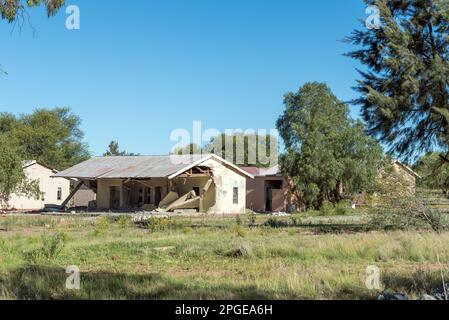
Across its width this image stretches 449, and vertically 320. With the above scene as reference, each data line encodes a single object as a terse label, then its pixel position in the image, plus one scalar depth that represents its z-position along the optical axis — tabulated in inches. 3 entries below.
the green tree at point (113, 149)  4644.2
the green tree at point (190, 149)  3524.6
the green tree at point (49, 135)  2898.6
